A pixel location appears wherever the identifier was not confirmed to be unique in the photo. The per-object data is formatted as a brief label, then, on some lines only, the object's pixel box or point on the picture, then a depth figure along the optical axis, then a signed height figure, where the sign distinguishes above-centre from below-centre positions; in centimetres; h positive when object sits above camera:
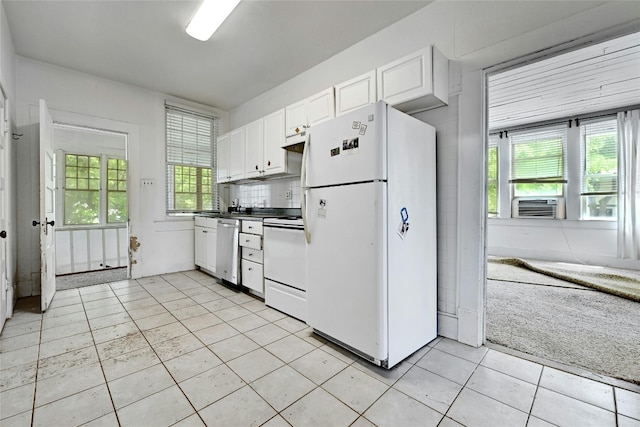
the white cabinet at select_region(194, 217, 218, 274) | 376 -48
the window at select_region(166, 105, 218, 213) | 422 +79
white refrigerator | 167 -15
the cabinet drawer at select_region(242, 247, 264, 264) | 288 -50
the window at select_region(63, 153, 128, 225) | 457 +34
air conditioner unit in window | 488 +5
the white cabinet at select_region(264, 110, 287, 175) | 324 +81
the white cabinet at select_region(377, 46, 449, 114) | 199 +99
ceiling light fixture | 221 +166
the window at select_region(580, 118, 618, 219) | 442 +68
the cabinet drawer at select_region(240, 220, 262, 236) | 289 -19
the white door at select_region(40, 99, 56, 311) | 263 +1
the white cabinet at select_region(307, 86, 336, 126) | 266 +104
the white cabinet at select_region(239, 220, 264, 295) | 288 -51
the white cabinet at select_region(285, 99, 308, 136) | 296 +103
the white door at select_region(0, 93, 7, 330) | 223 +0
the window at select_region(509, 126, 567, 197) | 493 +90
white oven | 239 -53
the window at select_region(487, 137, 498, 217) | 557 +66
